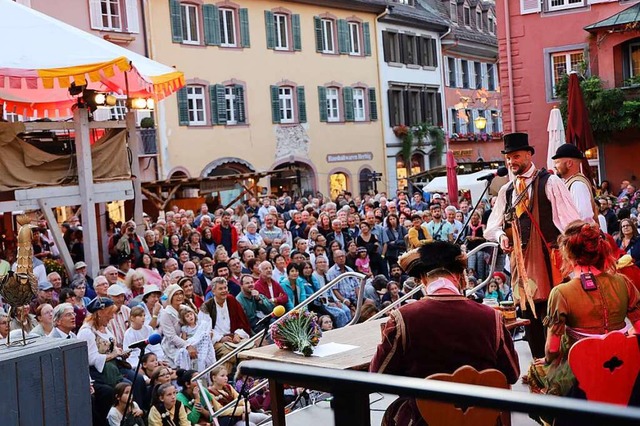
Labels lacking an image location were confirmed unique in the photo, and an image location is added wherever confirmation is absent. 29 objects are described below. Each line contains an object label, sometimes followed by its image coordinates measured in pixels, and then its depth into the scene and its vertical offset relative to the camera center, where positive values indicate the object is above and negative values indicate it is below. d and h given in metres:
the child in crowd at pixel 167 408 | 8.02 -1.95
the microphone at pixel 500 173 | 7.34 -0.14
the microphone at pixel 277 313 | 5.66 -0.85
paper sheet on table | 5.44 -1.06
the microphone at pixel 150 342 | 5.78 -0.99
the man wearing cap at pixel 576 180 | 6.62 -0.22
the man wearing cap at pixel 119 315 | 9.79 -1.41
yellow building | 28.98 +2.75
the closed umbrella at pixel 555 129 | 13.13 +0.32
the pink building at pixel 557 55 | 27.22 +2.83
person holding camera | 14.31 -0.98
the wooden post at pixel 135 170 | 14.94 +0.20
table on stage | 5.12 -1.07
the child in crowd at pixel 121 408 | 7.64 -1.84
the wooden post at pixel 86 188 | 13.98 -0.03
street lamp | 31.08 +1.12
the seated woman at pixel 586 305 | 4.71 -0.79
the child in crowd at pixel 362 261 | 14.95 -1.52
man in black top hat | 6.32 -0.51
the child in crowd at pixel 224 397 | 8.76 -2.10
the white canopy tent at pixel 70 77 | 12.72 +1.58
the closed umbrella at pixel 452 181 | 19.64 -0.47
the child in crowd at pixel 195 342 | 9.59 -1.71
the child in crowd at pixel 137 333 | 9.41 -1.52
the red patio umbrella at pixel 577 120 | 13.76 +0.43
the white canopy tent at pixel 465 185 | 23.38 -0.68
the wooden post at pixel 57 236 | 13.56 -0.70
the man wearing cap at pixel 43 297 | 10.74 -1.23
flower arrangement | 5.48 -0.95
